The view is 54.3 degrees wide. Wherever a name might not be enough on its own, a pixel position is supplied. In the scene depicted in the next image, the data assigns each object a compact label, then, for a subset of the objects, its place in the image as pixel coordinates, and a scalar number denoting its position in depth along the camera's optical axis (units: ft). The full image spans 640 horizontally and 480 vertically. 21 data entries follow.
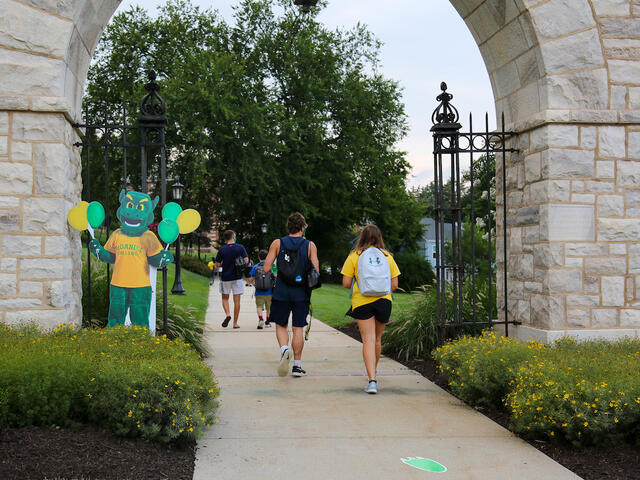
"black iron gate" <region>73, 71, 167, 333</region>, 21.27
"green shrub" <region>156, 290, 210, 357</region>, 27.09
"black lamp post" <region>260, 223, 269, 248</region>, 99.94
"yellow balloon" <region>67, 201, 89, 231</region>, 20.76
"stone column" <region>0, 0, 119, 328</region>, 19.86
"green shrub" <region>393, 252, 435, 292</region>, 103.50
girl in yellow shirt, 20.51
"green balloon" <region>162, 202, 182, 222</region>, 21.53
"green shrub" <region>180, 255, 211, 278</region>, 128.98
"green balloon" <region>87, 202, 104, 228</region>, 20.83
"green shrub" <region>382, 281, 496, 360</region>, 27.48
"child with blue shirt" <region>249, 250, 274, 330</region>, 38.45
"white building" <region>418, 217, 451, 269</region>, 176.41
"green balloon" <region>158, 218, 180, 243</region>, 21.47
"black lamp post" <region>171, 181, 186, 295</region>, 59.21
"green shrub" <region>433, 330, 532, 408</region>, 17.75
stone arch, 22.07
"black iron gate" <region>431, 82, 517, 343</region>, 23.32
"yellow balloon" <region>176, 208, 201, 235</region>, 21.74
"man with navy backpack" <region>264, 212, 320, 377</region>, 22.63
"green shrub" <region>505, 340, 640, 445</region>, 13.99
